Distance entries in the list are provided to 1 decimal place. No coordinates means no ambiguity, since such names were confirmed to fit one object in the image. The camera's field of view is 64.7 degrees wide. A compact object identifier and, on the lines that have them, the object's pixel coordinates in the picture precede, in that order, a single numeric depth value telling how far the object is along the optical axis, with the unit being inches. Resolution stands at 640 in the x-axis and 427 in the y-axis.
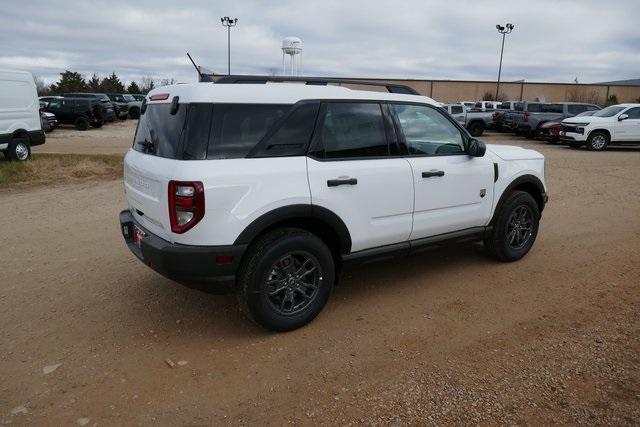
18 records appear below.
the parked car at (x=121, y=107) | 1248.8
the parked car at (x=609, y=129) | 677.3
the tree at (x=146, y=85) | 2786.4
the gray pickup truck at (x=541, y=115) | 855.1
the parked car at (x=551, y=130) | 748.6
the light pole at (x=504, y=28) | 1765.3
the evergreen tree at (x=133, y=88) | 2655.0
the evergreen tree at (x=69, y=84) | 2177.7
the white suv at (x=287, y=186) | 128.3
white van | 472.4
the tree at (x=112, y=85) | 2415.1
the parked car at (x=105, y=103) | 1021.2
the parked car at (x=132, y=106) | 1328.7
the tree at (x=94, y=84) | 2322.3
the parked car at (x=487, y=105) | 1280.1
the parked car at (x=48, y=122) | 840.9
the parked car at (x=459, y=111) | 916.3
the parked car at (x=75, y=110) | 970.7
